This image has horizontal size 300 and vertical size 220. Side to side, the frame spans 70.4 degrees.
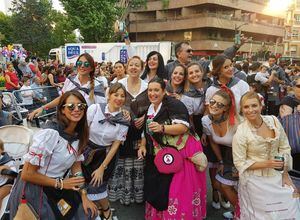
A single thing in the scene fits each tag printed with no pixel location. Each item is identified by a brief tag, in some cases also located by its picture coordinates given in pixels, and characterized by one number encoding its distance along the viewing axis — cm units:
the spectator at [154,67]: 319
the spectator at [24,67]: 1007
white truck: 1177
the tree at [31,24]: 2795
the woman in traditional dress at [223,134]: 242
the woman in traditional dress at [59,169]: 175
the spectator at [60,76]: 915
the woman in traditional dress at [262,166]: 207
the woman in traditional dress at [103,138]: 240
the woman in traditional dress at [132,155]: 284
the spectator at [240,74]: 360
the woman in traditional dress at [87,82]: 294
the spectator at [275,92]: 609
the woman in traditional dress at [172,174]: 232
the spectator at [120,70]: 418
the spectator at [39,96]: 577
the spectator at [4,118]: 301
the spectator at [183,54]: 351
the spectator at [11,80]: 760
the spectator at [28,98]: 562
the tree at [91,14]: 1937
